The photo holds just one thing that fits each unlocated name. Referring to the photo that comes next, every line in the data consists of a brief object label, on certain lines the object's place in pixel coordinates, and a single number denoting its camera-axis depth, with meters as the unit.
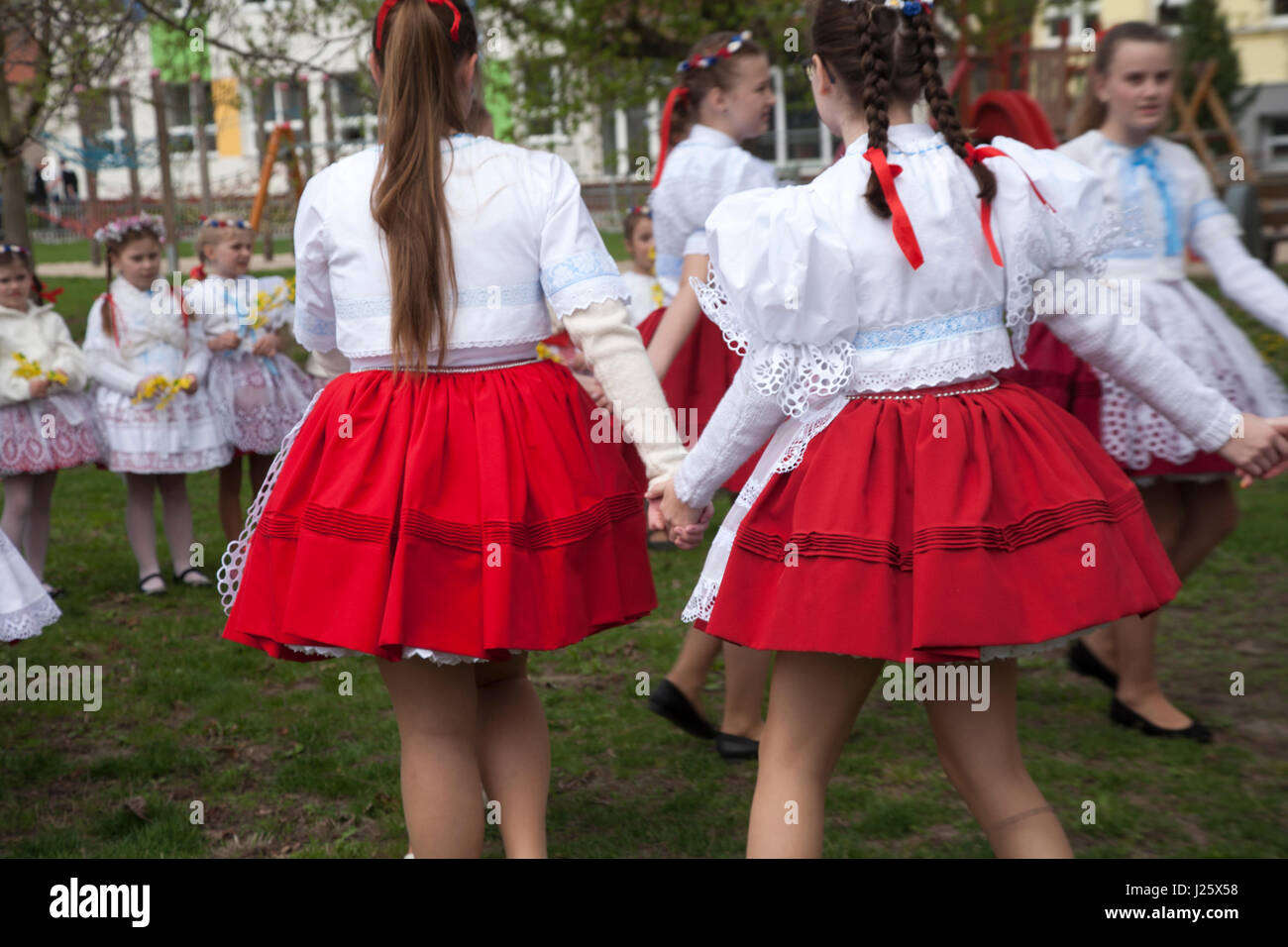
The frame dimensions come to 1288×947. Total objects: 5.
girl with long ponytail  2.61
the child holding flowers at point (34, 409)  6.03
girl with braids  2.31
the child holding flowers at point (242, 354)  6.50
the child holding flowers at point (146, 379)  6.30
